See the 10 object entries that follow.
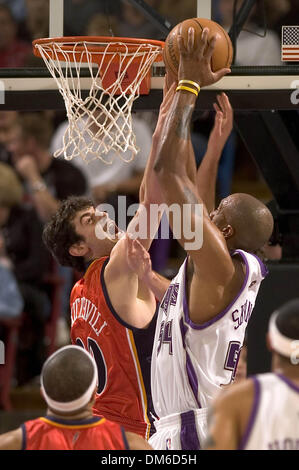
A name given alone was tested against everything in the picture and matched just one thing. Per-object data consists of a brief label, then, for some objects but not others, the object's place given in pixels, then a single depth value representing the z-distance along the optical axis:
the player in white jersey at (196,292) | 8.85
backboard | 11.30
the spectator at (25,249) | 16.97
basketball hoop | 11.12
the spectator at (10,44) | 17.87
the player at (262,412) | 6.38
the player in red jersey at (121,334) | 10.61
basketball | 9.49
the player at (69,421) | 7.25
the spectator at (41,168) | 17.26
